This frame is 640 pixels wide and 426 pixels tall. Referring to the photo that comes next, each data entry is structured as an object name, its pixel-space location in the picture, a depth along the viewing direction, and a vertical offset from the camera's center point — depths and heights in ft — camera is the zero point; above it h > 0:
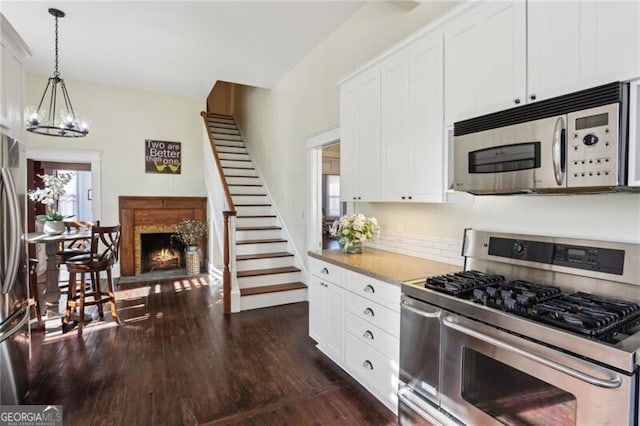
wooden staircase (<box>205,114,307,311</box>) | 14.52 -1.91
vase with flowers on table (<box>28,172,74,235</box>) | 12.41 +0.25
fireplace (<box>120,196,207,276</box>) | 19.85 -1.18
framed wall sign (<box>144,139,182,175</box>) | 20.53 +3.01
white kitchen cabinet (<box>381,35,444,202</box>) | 7.04 +1.90
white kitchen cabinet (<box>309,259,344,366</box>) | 8.71 -2.92
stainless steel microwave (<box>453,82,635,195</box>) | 4.25 +0.88
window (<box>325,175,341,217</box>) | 33.83 +0.99
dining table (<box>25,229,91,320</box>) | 11.89 -2.65
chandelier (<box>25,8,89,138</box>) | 13.91 +5.15
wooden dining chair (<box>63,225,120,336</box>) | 11.55 -2.22
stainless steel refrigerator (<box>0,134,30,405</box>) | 6.59 -1.52
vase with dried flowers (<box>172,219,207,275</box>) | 20.63 -2.03
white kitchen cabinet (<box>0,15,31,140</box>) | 6.95 +2.78
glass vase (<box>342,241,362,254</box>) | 9.71 -1.27
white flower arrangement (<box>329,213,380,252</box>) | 9.47 -0.74
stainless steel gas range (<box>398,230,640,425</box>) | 3.86 -1.79
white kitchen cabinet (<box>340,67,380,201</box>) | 8.89 +1.93
